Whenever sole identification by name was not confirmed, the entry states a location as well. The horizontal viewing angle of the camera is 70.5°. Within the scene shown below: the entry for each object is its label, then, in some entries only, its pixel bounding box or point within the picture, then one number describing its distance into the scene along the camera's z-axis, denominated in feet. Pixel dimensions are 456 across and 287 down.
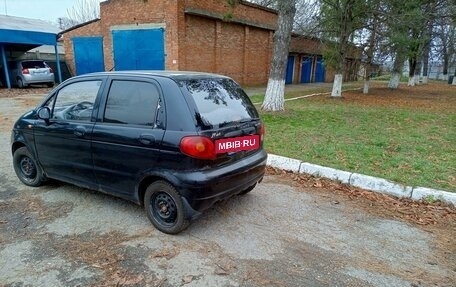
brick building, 52.21
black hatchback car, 10.09
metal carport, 55.88
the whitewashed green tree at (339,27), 47.19
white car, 57.88
